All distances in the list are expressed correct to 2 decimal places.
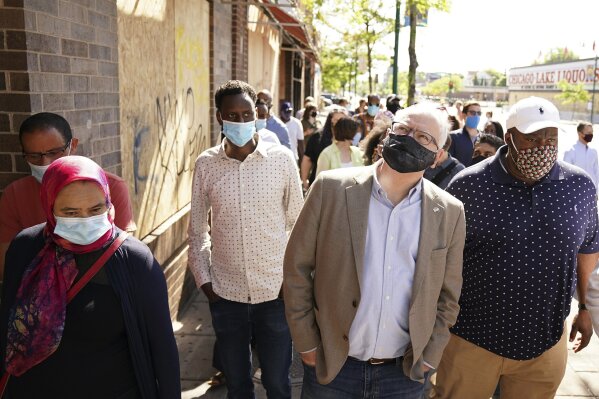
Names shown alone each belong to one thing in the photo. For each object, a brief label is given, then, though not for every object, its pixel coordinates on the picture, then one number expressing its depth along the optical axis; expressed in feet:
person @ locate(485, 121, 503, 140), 23.75
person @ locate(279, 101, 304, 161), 30.65
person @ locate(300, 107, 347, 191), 24.60
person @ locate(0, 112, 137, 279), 9.20
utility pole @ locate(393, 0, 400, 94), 51.83
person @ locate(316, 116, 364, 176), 18.66
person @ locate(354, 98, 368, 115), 52.16
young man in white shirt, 10.58
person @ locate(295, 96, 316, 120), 38.65
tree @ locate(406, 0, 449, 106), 43.34
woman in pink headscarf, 6.70
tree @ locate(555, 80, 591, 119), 194.06
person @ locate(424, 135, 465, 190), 15.02
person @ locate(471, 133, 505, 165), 16.78
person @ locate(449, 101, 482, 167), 22.70
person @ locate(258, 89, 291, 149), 24.30
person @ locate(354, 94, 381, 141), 36.94
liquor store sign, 216.95
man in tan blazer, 8.01
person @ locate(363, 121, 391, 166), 15.74
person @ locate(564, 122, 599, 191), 26.76
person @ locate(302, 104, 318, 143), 36.88
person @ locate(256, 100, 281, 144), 16.70
